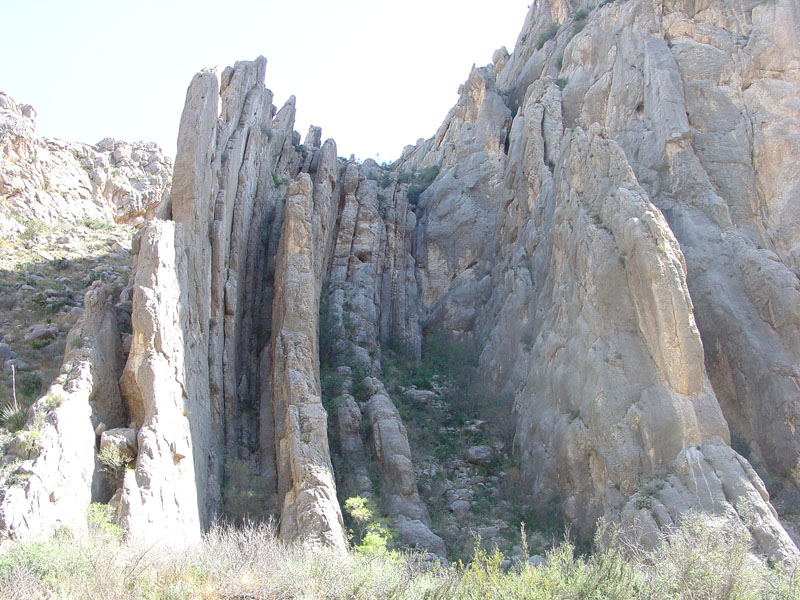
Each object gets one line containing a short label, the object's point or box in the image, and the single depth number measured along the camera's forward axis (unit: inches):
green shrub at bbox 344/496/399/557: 803.2
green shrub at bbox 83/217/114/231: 1446.9
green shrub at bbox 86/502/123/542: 640.5
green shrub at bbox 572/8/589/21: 1736.0
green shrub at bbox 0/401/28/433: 746.8
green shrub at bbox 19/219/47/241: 1321.4
